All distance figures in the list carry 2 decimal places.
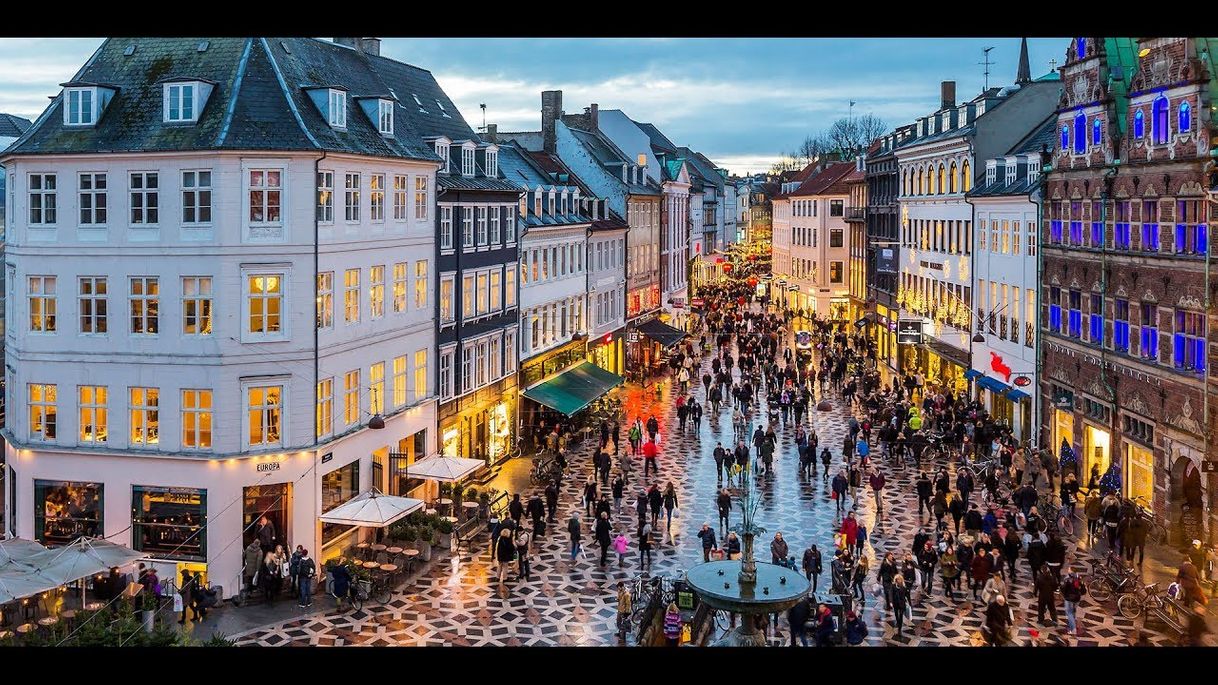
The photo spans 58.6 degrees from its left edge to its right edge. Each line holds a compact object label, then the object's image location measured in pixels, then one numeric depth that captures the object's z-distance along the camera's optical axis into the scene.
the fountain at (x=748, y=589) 19.36
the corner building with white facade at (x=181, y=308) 25.30
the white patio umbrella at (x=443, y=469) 31.02
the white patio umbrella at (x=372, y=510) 25.97
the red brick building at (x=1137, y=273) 27.44
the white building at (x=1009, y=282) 40.72
